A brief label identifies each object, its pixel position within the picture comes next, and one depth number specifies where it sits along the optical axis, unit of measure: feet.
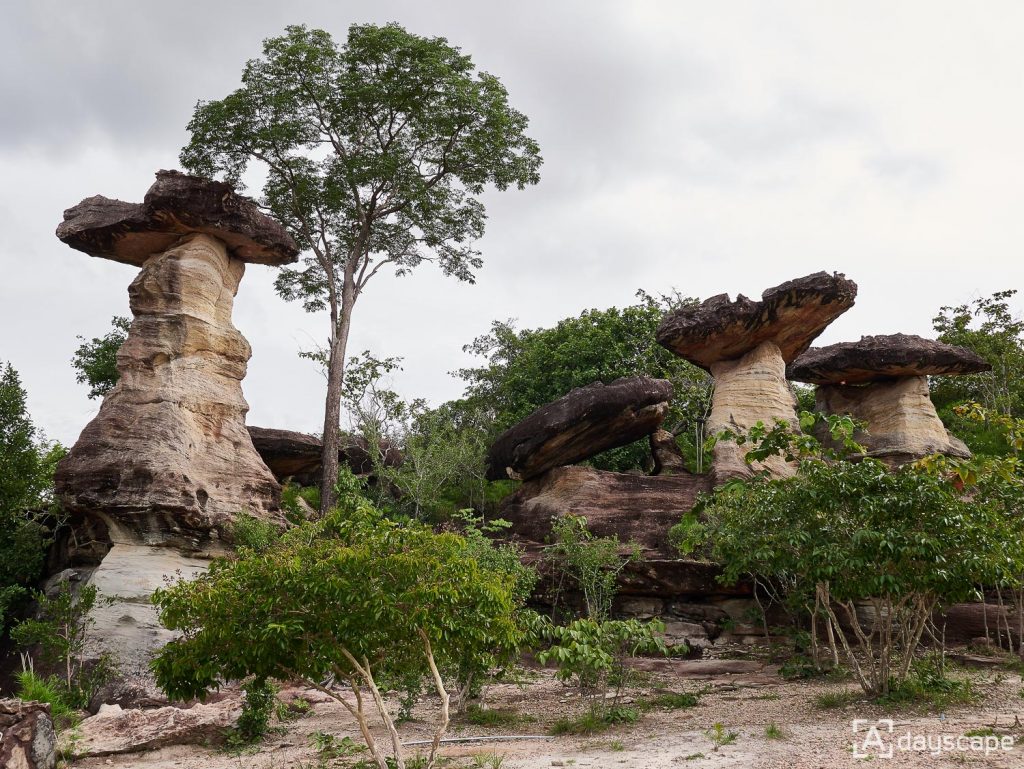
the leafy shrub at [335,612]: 22.12
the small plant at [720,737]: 27.96
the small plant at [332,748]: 28.94
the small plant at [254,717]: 33.60
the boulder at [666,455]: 74.50
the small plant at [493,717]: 34.86
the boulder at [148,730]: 31.73
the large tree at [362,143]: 71.56
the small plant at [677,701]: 37.35
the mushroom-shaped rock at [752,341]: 65.67
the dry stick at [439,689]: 23.02
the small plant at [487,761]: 25.84
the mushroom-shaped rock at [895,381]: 69.77
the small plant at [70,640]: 40.19
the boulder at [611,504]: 62.64
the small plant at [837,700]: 33.14
